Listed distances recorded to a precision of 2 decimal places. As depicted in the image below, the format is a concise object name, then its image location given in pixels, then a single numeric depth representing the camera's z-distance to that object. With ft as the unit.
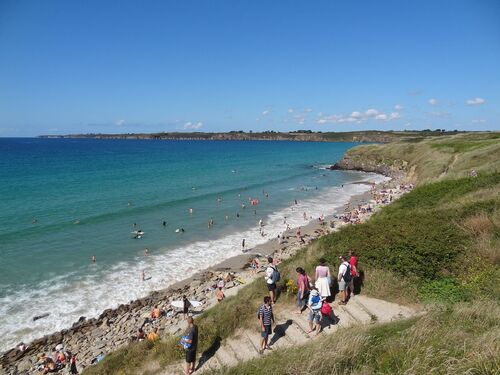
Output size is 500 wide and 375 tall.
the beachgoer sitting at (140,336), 52.57
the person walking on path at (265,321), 32.48
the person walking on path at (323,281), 36.19
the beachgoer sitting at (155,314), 59.98
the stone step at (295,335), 33.60
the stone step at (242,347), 33.45
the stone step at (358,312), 34.44
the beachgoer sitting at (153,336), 43.14
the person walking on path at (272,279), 39.65
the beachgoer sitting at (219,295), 60.91
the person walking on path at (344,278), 36.91
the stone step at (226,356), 33.12
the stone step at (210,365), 32.51
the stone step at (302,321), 35.22
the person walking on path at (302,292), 37.11
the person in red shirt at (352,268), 38.37
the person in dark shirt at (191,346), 32.55
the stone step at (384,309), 34.12
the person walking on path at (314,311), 33.01
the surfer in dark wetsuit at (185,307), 59.82
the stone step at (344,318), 34.37
